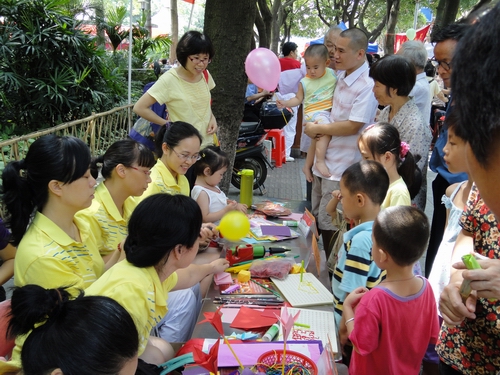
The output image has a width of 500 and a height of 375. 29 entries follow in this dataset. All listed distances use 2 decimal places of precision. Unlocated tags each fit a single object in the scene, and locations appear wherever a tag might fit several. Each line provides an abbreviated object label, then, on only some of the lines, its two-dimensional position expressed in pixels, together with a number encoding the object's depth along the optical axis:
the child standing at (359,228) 2.11
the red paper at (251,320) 1.94
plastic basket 1.64
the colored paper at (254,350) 1.68
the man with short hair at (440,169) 2.73
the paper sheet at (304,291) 2.18
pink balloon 4.25
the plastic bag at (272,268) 2.41
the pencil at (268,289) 2.24
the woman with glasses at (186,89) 3.48
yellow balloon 2.54
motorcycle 6.11
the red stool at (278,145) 7.91
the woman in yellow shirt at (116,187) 2.46
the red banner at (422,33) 14.22
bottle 3.55
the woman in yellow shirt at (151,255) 1.69
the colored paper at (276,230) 3.05
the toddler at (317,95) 3.55
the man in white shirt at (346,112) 3.31
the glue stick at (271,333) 1.85
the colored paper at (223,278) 2.33
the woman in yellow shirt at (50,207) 1.80
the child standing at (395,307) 1.79
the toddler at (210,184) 3.31
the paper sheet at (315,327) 1.88
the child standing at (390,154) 2.61
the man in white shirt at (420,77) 3.45
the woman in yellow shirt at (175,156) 3.04
